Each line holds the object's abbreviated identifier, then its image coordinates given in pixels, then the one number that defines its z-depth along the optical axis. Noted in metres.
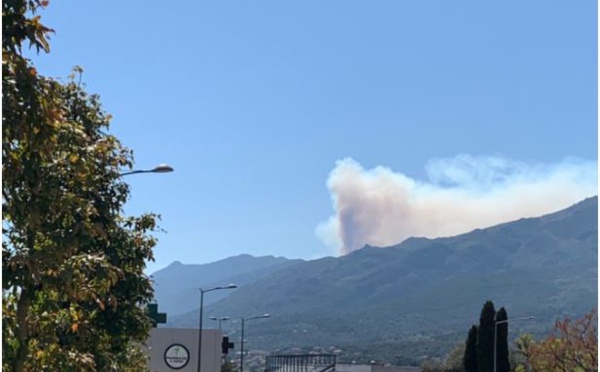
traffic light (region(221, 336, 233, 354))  49.81
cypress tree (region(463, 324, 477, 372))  79.94
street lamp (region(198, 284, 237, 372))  50.87
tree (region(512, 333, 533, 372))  67.04
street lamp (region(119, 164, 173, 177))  22.66
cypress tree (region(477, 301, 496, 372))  76.48
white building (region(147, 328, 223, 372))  50.88
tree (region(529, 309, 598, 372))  54.75
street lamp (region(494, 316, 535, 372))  68.92
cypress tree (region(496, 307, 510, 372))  74.12
